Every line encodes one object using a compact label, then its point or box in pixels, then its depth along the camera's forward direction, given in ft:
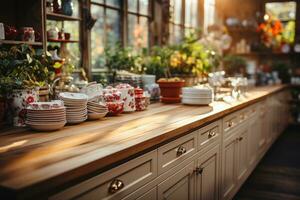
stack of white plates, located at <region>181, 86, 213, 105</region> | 8.84
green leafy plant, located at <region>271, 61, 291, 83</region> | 21.27
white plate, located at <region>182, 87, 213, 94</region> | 8.84
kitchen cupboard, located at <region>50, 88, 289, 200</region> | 4.34
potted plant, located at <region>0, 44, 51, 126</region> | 5.74
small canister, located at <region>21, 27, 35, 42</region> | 7.54
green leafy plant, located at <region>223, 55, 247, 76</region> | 18.21
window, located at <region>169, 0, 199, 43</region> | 15.72
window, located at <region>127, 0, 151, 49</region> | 12.83
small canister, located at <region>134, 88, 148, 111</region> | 7.72
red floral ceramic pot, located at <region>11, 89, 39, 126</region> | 5.73
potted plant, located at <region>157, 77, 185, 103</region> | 9.36
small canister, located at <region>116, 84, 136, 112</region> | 7.38
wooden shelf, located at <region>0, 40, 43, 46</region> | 6.99
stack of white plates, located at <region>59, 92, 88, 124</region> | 5.93
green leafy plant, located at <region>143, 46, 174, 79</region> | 11.30
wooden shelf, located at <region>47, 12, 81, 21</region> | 8.37
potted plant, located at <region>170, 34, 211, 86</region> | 11.29
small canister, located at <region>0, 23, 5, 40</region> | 6.88
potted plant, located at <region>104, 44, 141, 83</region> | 10.94
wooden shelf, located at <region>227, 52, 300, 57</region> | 21.89
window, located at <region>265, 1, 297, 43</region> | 21.80
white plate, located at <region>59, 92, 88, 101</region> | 5.96
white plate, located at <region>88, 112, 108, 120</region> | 6.40
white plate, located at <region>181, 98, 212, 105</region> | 8.84
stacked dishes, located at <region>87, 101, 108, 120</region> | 6.38
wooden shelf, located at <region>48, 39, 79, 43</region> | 8.54
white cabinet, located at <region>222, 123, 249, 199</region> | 8.80
